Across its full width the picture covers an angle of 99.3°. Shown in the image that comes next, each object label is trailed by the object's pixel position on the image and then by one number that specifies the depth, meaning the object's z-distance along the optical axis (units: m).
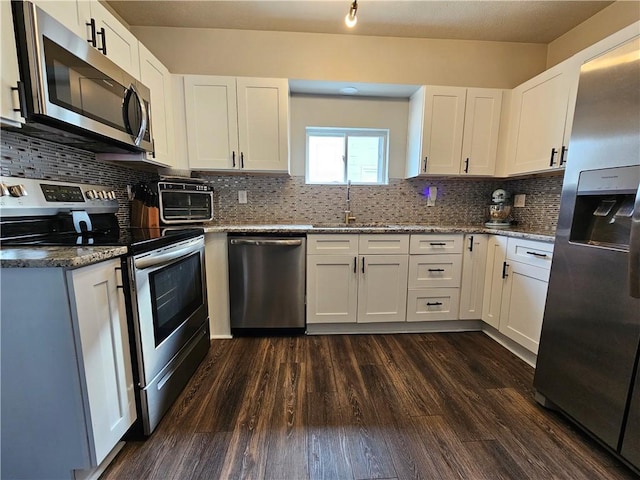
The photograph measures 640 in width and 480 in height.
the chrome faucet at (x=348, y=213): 2.67
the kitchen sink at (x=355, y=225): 2.60
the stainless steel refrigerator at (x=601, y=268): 1.10
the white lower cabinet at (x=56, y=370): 0.91
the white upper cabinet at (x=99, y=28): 1.19
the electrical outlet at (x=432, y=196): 2.75
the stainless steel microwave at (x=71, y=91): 1.01
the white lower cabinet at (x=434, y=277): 2.28
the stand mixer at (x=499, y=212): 2.56
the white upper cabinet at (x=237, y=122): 2.23
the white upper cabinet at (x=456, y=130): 2.38
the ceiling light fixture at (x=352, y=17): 1.57
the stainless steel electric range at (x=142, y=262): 1.20
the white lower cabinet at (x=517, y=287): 1.83
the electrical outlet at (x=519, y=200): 2.58
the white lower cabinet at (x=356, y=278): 2.22
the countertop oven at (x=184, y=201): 1.98
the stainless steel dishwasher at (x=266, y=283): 2.15
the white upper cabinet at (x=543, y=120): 1.89
